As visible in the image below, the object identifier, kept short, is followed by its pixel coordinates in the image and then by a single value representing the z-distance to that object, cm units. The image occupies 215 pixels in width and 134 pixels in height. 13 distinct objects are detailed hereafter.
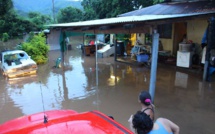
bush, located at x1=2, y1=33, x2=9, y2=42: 1844
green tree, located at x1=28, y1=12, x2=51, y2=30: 2292
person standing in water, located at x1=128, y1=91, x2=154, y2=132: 321
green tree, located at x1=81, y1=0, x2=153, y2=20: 2106
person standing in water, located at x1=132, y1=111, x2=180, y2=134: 221
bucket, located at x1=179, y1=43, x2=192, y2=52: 1102
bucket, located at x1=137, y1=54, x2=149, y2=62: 1272
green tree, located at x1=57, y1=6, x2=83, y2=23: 3334
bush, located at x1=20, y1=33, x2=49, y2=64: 1465
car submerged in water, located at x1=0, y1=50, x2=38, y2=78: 1118
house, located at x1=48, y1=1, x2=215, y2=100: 612
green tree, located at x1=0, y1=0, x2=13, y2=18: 1237
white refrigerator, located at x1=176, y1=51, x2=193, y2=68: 1089
